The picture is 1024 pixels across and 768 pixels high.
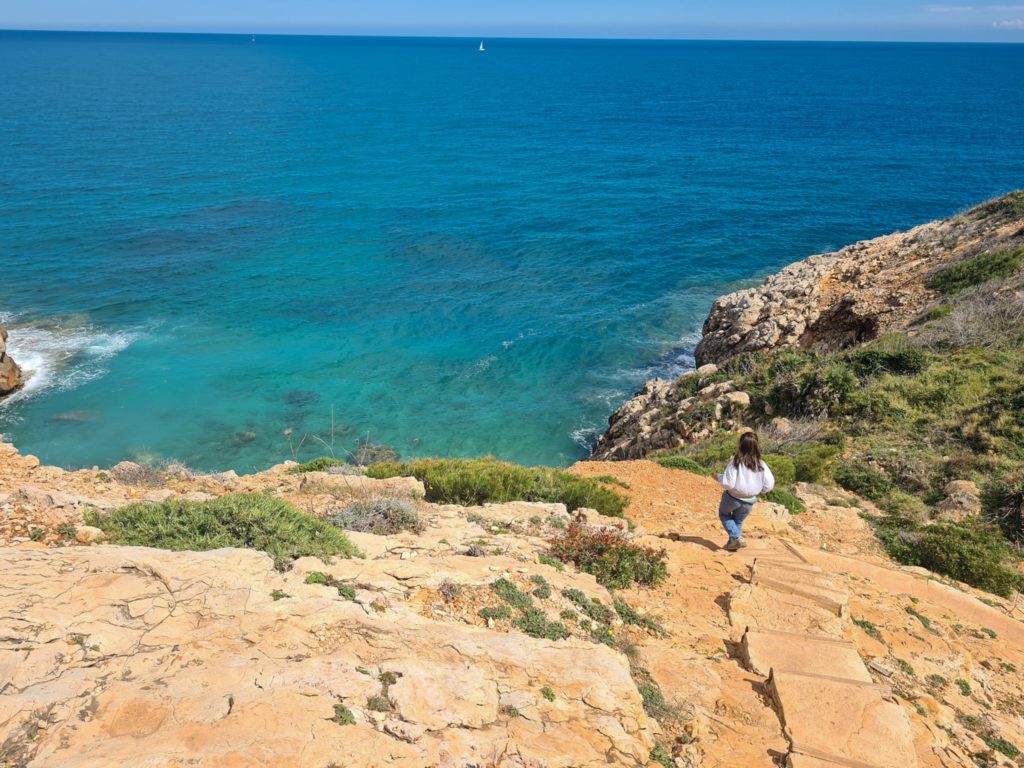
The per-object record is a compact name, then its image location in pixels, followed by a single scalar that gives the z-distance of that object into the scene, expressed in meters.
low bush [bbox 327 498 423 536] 9.75
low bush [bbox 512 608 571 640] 6.99
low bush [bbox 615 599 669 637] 7.72
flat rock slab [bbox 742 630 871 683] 6.86
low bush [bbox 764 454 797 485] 13.62
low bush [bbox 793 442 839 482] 13.71
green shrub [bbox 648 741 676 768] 5.46
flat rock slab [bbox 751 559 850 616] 8.05
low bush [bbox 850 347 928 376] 16.73
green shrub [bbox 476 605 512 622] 7.10
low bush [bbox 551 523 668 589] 8.82
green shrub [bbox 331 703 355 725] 5.06
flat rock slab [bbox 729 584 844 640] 7.73
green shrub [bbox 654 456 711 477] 14.78
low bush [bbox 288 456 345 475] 14.23
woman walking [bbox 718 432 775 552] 9.27
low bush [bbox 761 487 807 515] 12.25
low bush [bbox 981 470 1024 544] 11.05
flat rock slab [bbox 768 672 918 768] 5.82
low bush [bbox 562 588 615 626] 7.61
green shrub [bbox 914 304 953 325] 19.31
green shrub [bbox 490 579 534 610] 7.40
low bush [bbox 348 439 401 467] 22.59
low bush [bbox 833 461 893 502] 12.93
